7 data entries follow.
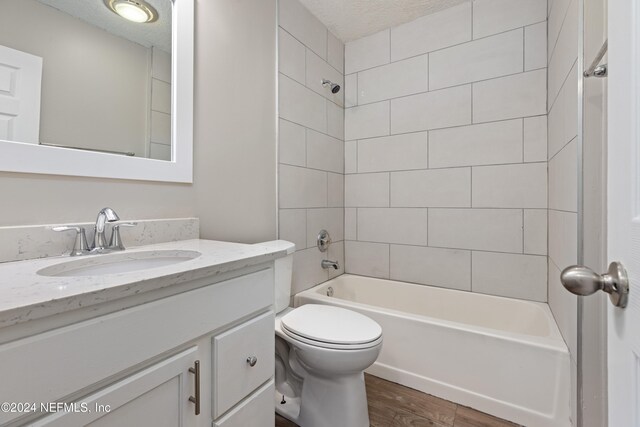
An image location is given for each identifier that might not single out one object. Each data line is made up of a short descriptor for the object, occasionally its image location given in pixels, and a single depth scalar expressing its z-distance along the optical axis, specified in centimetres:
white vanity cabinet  50
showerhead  221
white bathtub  132
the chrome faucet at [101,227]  97
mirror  90
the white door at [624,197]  40
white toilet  118
